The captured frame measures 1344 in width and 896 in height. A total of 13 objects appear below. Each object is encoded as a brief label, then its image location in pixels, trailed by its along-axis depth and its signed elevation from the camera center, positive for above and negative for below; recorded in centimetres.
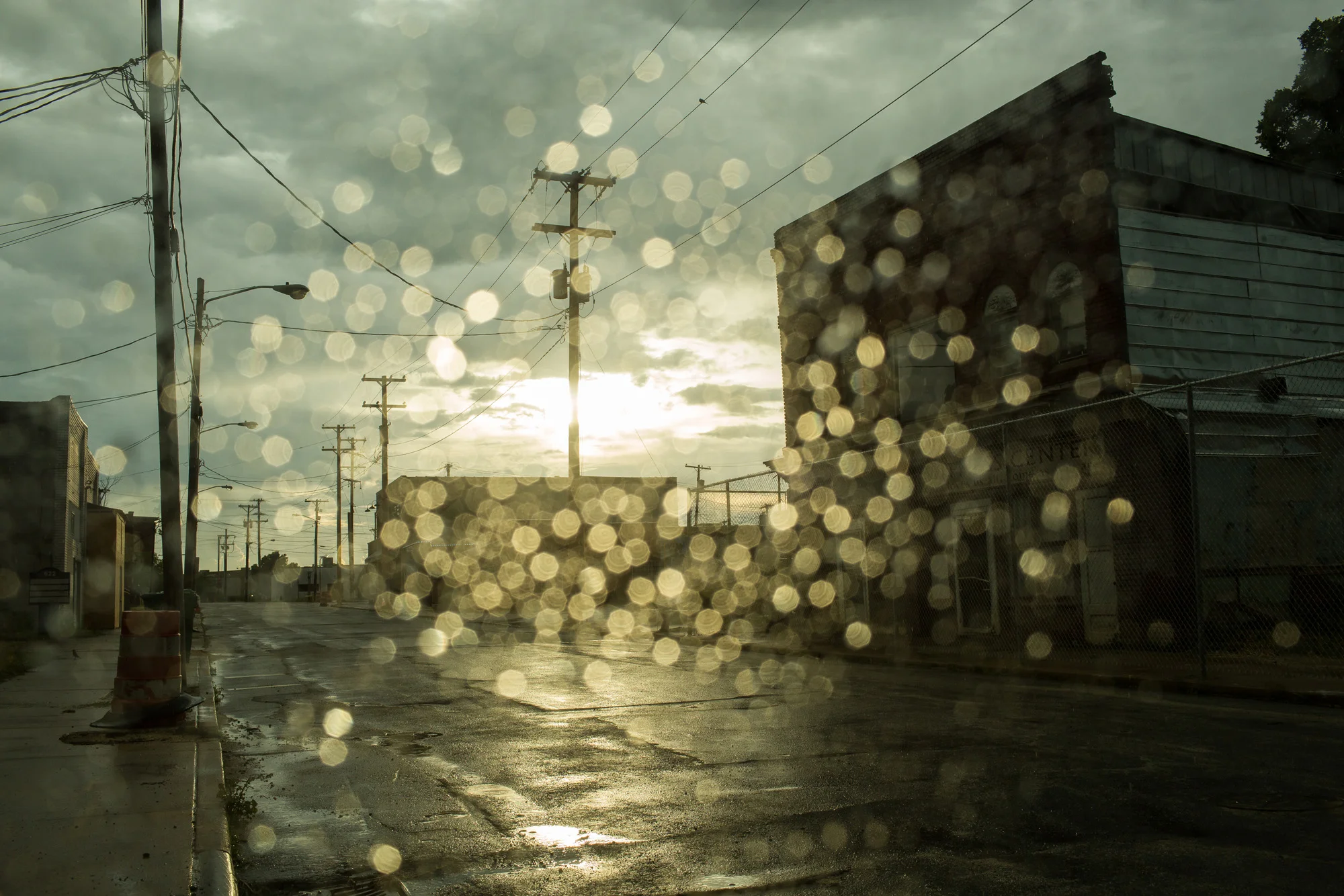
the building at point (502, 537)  4684 +55
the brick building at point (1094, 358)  1670 +291
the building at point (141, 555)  5794 +22
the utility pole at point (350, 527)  7325 +170
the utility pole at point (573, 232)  2969 +854
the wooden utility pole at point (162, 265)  1377 +366
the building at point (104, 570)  3784 -33
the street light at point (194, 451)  3083 +317
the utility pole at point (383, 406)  5909 +789
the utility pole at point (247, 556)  11505 -2
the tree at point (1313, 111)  3023 +1173
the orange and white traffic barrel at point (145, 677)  1032 -112
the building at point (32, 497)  3391 +203
